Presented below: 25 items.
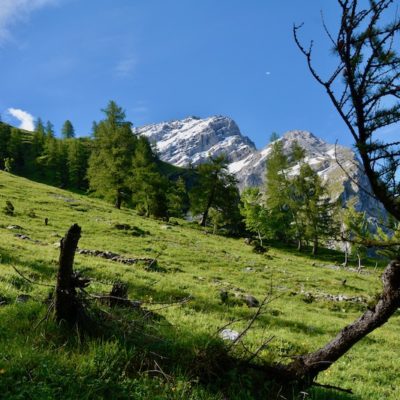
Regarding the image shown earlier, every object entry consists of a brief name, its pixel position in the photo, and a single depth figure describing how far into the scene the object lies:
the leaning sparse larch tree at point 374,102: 4.81
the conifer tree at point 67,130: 144.61
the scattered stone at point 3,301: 7.12
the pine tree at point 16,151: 98.19
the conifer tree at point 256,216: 59.22
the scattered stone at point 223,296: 14.30
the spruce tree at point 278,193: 61.59
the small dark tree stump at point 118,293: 7.70
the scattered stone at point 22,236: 21.28
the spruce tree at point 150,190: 54.59
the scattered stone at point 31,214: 31.43
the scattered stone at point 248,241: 46.50
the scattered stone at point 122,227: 32.21
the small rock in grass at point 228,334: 8.53
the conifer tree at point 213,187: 59.72
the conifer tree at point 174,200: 64.86
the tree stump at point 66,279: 5.51
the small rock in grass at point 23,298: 7.36
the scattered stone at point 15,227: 24.43
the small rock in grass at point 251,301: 14.52
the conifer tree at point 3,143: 96.99
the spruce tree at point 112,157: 54.22
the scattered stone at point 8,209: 30.81
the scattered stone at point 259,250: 38.53
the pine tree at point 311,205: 59.91
